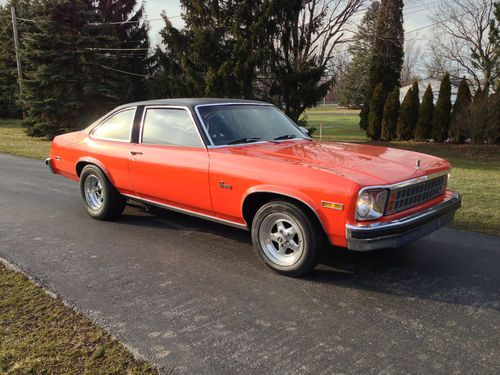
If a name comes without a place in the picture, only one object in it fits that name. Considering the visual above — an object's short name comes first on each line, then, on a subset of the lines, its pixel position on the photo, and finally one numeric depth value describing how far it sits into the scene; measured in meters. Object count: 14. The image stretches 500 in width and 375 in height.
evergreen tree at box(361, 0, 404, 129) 24.66
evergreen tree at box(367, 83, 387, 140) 19.53
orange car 3.63
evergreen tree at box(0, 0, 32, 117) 34.38
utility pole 25.29
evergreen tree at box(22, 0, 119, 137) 19.72
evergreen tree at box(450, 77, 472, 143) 15.18
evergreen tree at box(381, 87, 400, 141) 18.84
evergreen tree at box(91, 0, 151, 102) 22.55
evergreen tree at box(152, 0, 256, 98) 15.75
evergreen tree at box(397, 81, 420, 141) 18.02
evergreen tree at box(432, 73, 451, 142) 16.91
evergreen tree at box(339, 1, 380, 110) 23.77
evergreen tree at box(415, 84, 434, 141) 17.50
